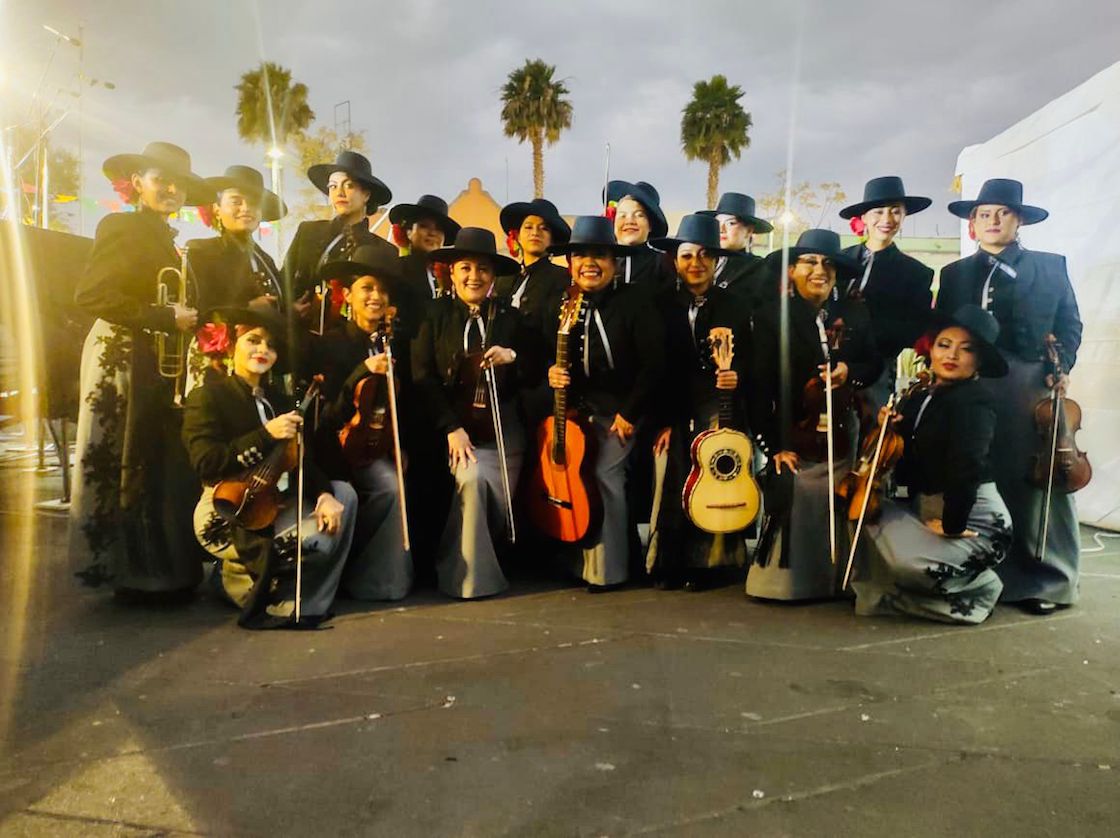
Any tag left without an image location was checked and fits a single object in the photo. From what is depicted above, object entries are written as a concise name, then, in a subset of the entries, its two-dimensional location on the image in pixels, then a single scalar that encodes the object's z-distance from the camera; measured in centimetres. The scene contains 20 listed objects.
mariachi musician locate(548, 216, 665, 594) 472
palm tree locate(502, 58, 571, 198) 2770
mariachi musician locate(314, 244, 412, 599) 450
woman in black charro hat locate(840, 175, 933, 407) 493
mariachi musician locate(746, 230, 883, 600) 454
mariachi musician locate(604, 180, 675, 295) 518
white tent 684
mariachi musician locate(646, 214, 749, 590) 475
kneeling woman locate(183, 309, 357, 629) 401
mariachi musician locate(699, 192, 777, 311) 552
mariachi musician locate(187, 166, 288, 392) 454
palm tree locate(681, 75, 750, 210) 2694
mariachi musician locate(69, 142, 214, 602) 425
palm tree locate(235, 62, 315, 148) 2744
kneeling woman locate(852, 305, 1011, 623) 417
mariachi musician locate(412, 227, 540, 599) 464
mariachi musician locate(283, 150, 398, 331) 515
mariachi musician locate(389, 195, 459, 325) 534
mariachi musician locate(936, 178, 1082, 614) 461
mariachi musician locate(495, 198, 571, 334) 528
